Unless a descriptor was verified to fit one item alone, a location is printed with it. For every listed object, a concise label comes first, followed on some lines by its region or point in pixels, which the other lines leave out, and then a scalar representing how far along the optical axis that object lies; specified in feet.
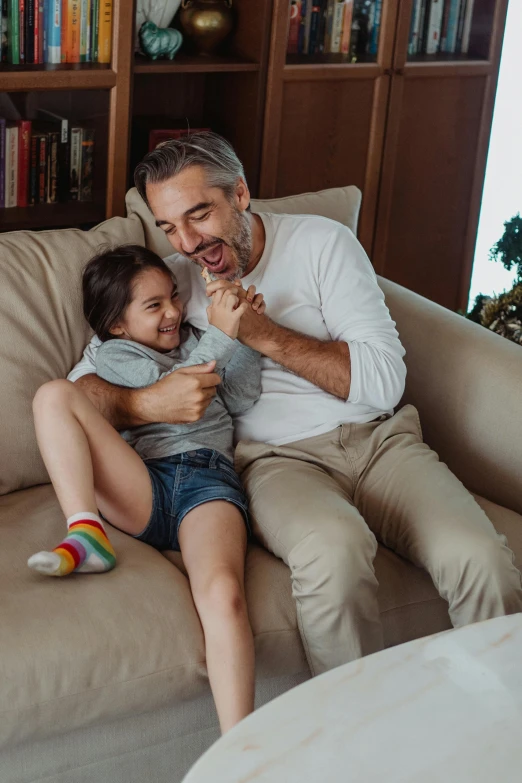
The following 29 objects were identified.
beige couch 4.84
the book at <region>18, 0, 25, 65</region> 7.84
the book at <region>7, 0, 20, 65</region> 7.80
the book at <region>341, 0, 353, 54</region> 9.52
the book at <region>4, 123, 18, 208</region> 8.23
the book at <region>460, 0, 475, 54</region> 10.23
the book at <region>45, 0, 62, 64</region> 7.95
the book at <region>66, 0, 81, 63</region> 7.98
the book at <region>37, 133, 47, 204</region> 8.45
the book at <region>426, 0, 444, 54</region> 10.05
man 5.40
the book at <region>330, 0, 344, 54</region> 9.52
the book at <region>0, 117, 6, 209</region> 8.14
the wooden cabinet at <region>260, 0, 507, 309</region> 9.32
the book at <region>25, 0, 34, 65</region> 7.87
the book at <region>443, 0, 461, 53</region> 10.21
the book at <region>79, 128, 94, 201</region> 8.47
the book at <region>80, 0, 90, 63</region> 8.00
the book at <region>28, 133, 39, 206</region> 8.41
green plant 8.43
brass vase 8.85
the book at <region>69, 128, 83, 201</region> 8.48
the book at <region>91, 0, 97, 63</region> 8.02
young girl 5.08
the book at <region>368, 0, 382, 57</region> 9.56
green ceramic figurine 8.54
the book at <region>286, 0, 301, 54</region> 9.22
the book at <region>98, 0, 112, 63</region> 8.01
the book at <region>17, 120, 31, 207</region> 8.28
